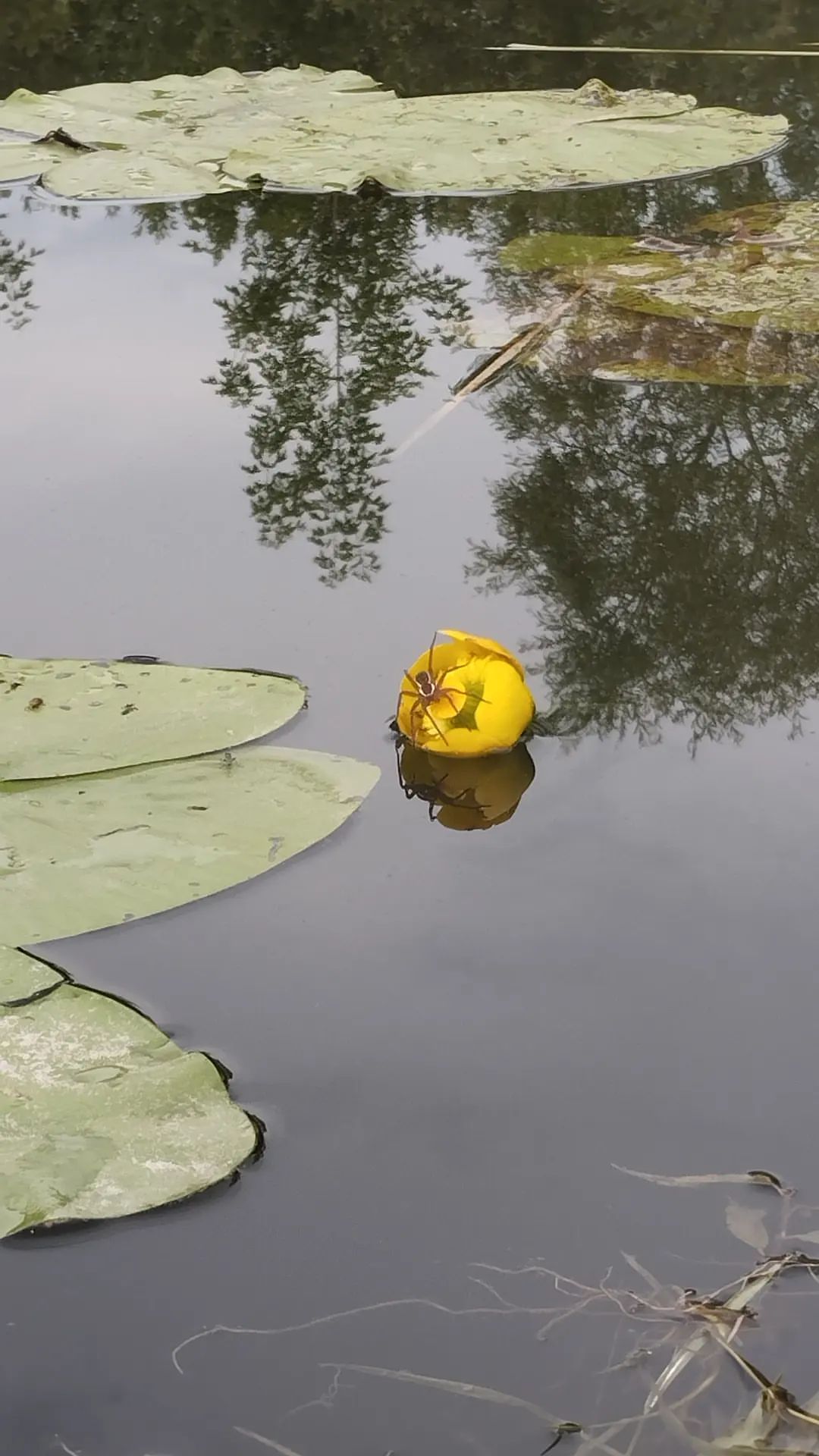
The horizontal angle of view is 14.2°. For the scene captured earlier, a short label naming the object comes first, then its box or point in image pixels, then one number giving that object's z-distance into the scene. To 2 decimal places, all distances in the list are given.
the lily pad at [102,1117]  1.04
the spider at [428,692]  1.21
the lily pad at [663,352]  1.49
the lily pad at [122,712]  1.19
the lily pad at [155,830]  1.13
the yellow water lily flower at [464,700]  1.21
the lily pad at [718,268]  1.56
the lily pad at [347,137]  1.85
